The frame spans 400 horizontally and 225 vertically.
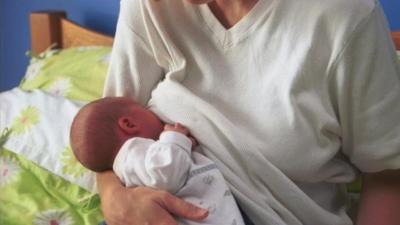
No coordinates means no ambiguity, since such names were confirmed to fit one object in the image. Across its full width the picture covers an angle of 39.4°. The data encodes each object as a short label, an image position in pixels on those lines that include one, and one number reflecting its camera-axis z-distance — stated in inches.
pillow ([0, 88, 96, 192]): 46.8
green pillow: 55.6
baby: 30.5
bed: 46.1
